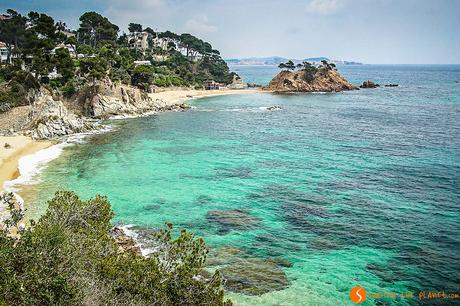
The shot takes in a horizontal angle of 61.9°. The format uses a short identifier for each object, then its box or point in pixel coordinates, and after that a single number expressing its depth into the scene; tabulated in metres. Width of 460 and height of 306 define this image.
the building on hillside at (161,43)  181.82
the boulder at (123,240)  25.44
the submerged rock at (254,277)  21.88
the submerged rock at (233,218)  30.23
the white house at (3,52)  105.28
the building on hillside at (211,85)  147.12
